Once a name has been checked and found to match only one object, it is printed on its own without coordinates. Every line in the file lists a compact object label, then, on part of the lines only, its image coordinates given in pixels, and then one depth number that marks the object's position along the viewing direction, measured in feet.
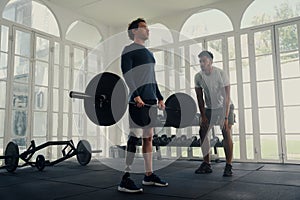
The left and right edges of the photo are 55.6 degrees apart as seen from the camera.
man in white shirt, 8.64
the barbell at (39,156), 10.39
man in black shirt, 6.48
